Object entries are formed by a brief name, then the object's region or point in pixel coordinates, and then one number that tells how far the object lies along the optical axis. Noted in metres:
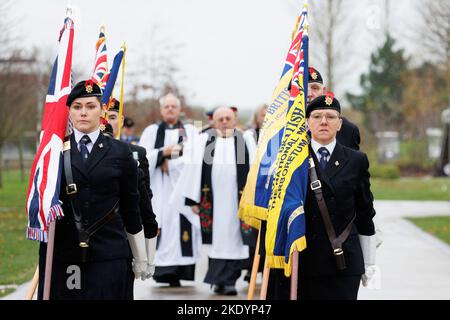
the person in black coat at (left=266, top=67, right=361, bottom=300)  14.78
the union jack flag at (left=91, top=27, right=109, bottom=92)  14.08
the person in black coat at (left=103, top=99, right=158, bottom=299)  11.85
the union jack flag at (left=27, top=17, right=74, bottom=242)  10.72
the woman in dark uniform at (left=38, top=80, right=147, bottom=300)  10.68
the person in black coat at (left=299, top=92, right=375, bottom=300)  11.57
